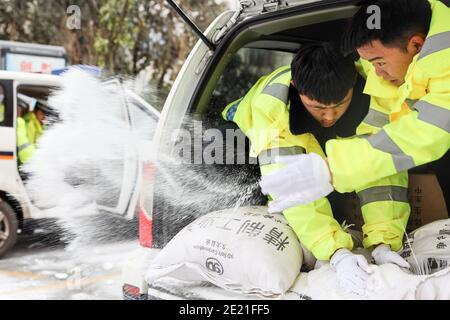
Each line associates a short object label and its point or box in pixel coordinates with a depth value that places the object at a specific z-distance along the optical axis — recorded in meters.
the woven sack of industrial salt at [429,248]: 1.97
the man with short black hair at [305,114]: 2.09
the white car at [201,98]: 2.33
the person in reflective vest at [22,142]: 5.16
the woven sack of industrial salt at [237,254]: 2.00
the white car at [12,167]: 5.08
